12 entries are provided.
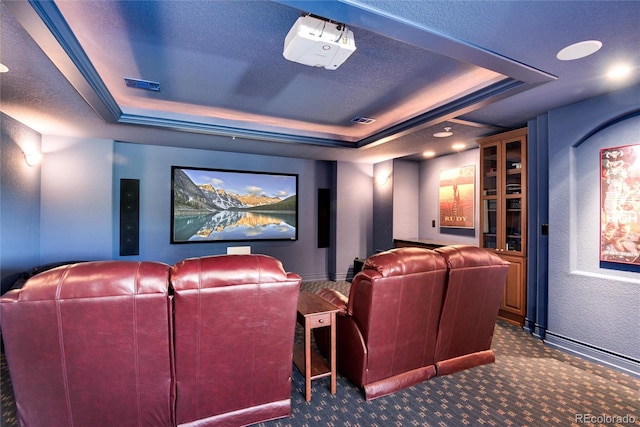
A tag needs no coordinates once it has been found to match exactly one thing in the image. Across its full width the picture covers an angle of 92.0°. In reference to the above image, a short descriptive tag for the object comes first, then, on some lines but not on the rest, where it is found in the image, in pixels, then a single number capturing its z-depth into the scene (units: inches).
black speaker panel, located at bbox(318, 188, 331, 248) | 234.2
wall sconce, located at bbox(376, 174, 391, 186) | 229.5
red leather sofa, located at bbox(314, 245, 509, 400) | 80.0
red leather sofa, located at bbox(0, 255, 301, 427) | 55.6
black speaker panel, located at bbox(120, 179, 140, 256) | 181.8
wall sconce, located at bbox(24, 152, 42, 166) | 146.2
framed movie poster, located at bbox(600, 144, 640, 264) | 103.6
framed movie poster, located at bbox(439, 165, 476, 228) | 189.5
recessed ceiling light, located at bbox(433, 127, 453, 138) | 151.2
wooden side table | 81.8
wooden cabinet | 142.9
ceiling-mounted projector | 70.0
